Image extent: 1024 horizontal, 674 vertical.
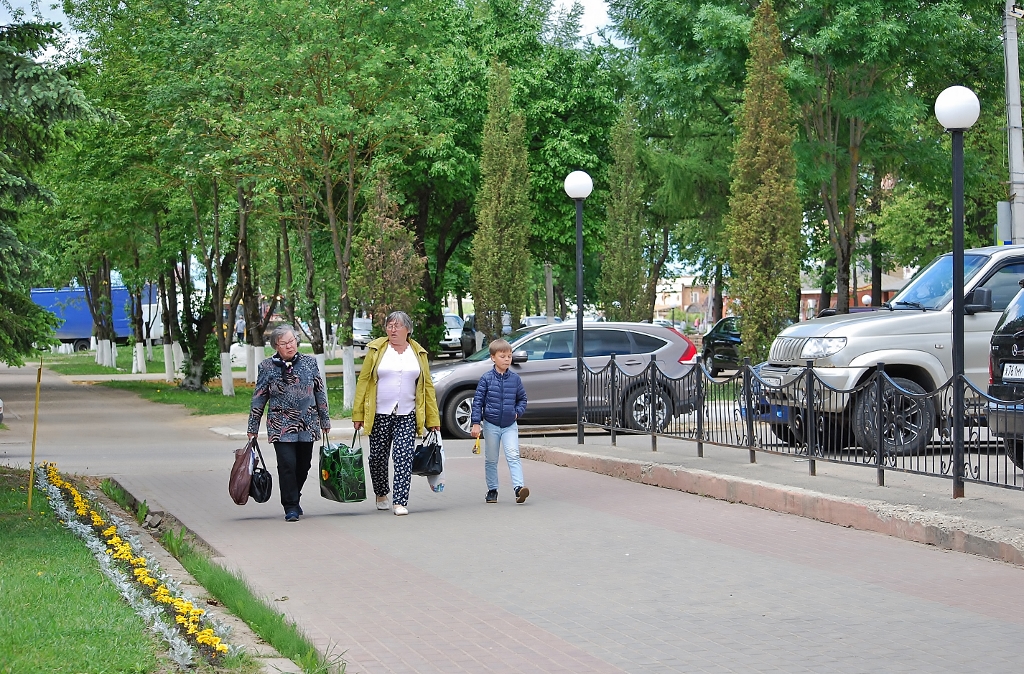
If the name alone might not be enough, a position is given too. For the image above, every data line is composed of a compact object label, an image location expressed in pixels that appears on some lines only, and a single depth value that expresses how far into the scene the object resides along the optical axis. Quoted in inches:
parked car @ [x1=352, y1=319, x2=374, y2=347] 2316.7
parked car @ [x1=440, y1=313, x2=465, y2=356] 2120.8
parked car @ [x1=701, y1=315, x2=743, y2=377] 1378.0
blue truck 2787.9
